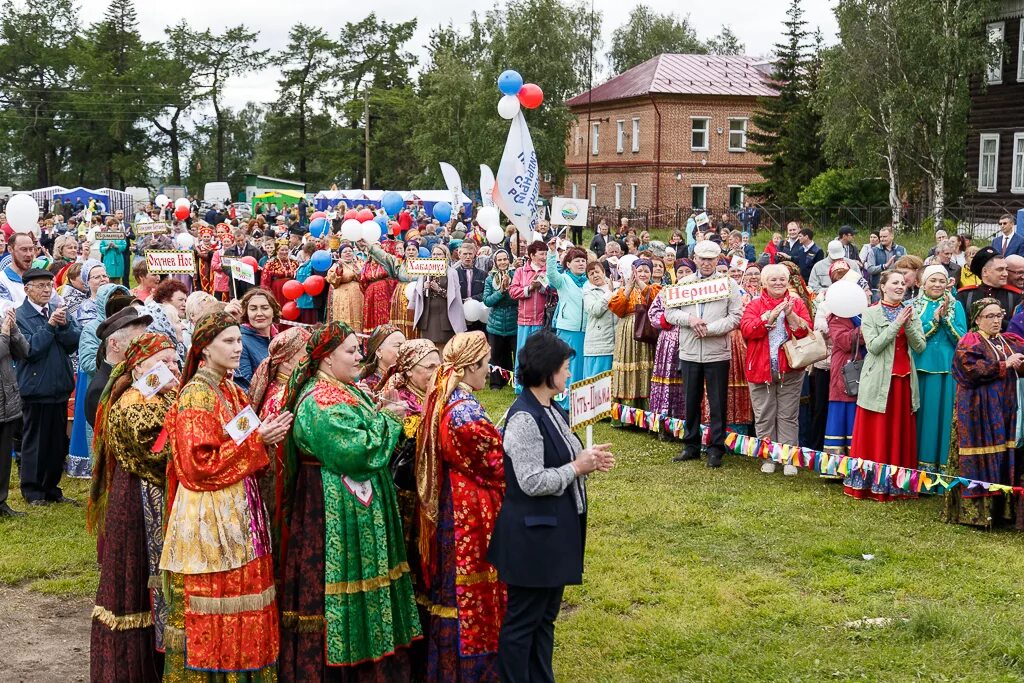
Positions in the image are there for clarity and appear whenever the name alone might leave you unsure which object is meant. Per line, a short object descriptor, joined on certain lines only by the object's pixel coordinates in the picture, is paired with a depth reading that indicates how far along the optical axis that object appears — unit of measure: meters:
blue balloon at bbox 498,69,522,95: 15.33
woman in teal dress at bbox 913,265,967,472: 8.81
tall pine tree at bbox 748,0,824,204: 45.06
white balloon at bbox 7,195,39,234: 14.45
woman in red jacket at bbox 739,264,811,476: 9.77
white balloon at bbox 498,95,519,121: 14.98
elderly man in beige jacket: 10.05
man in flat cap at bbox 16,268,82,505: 8.98
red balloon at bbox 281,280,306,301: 15.82
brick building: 54.28
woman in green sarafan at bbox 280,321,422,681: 5.11
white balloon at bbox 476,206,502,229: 18.61
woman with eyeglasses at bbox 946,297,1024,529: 8.17
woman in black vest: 4.90
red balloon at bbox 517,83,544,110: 15.27
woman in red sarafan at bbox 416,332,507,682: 5.33
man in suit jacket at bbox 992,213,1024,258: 16.44
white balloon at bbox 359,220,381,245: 16.07
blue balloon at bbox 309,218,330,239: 20.52
